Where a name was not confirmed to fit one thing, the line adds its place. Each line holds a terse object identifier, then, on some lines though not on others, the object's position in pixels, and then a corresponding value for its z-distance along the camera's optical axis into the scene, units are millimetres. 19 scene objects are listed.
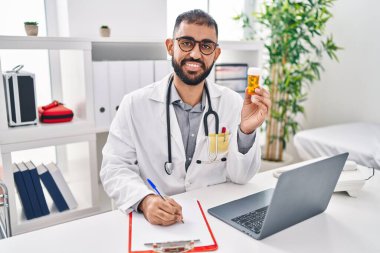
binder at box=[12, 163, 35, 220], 1807
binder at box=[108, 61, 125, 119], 1948
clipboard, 881
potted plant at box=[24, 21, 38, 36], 1748
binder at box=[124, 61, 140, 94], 1991
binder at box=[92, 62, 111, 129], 1905
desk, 886
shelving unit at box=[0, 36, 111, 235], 1713
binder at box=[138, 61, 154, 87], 2043
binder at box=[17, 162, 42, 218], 1818
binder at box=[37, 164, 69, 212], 1880
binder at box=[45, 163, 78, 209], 1914
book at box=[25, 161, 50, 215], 1842
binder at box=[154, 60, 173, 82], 2100
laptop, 894
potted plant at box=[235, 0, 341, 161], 2637
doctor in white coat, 1340
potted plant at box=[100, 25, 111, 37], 1981
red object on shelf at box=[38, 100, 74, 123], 1873
